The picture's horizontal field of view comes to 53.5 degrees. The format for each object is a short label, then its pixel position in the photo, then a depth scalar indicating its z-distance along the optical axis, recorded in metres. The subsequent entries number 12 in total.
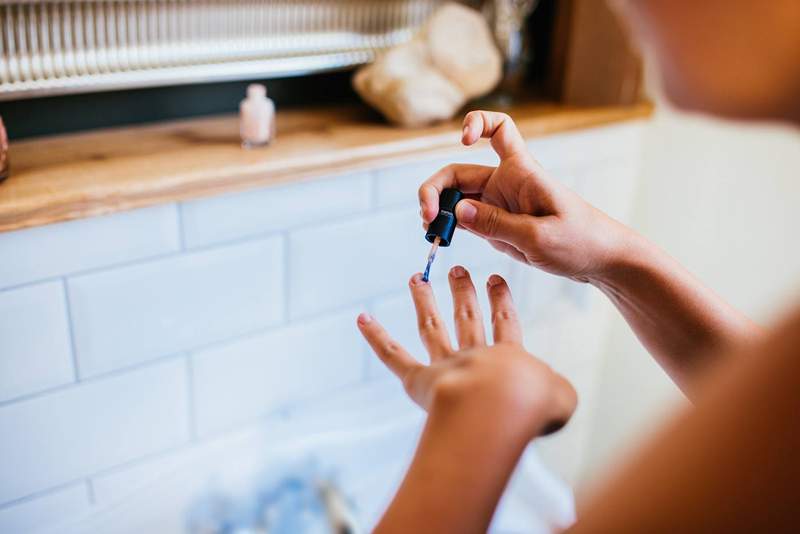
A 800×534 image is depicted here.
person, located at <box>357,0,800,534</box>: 0.37
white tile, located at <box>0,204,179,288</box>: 0.75
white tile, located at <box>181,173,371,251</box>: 0.86
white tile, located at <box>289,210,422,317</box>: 0.96
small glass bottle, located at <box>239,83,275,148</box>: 0.90
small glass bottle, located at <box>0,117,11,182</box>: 0.75
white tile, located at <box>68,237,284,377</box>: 0.83
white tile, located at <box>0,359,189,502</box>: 0.83
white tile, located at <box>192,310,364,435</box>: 0.95
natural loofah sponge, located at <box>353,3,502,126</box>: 0.99
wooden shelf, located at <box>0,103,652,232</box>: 0.76
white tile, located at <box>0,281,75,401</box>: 0.77
